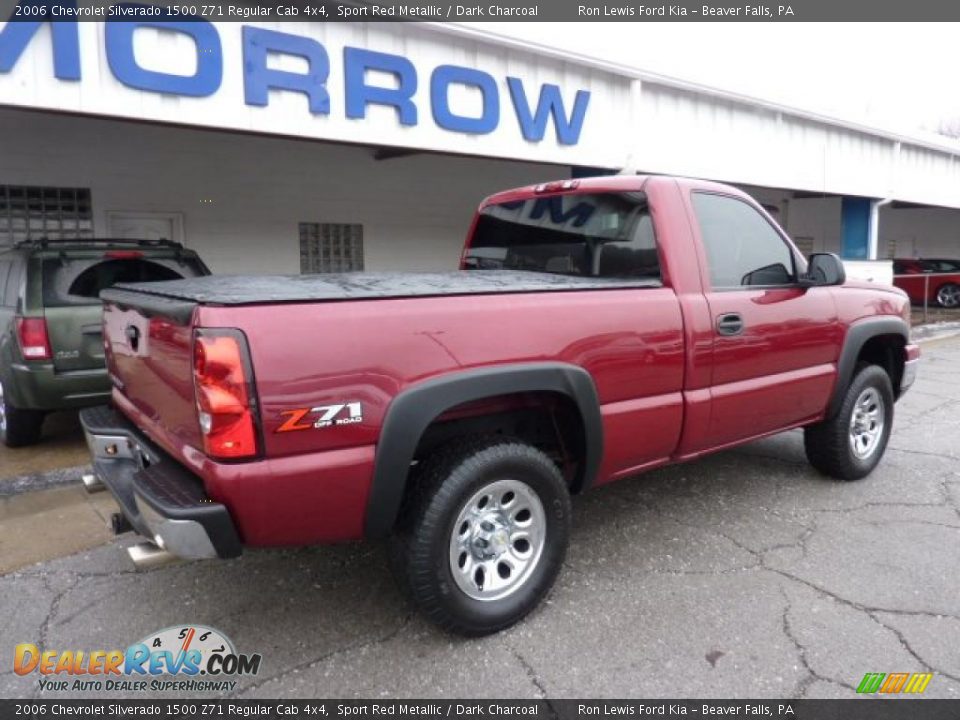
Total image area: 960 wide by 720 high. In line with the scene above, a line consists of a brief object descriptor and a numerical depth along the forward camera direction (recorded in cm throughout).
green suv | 491
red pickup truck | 226
